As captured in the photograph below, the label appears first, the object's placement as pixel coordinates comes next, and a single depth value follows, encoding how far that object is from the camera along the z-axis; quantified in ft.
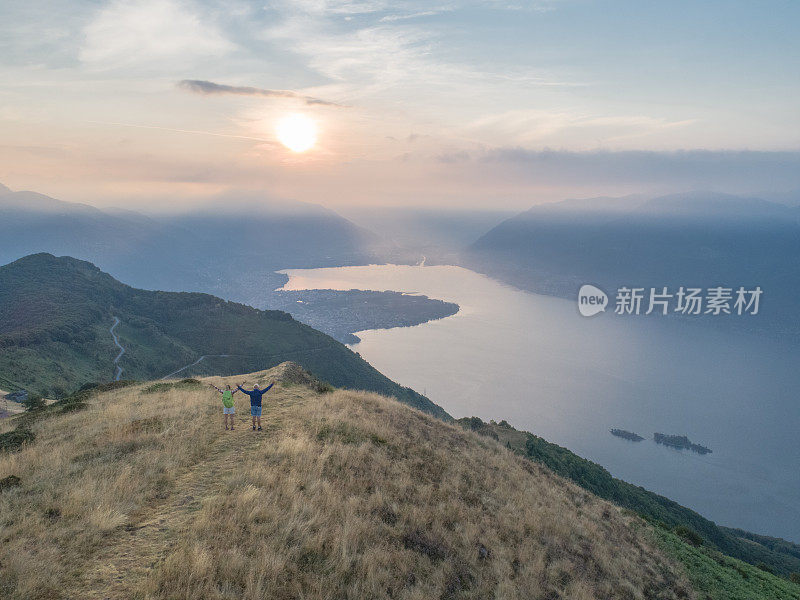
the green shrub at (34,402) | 100.12
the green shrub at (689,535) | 68.34
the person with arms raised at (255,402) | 53.67
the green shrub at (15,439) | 48.91
